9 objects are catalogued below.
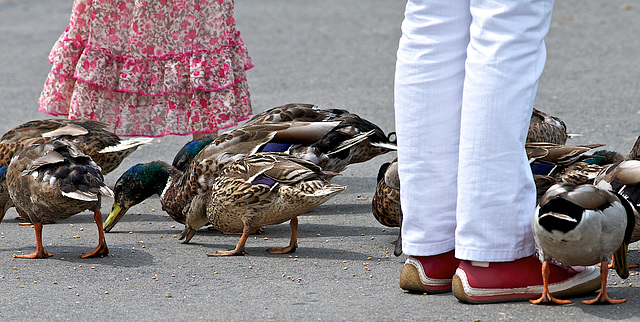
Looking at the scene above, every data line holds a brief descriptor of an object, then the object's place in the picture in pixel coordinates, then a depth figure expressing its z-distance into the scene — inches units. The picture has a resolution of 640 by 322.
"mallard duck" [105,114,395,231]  379.9
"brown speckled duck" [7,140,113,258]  335.9
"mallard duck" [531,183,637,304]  241.0
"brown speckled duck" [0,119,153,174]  417.1
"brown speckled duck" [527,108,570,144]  414.3
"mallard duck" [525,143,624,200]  348.5
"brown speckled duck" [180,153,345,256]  343.3
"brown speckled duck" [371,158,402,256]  359.3
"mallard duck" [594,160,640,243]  286.0
